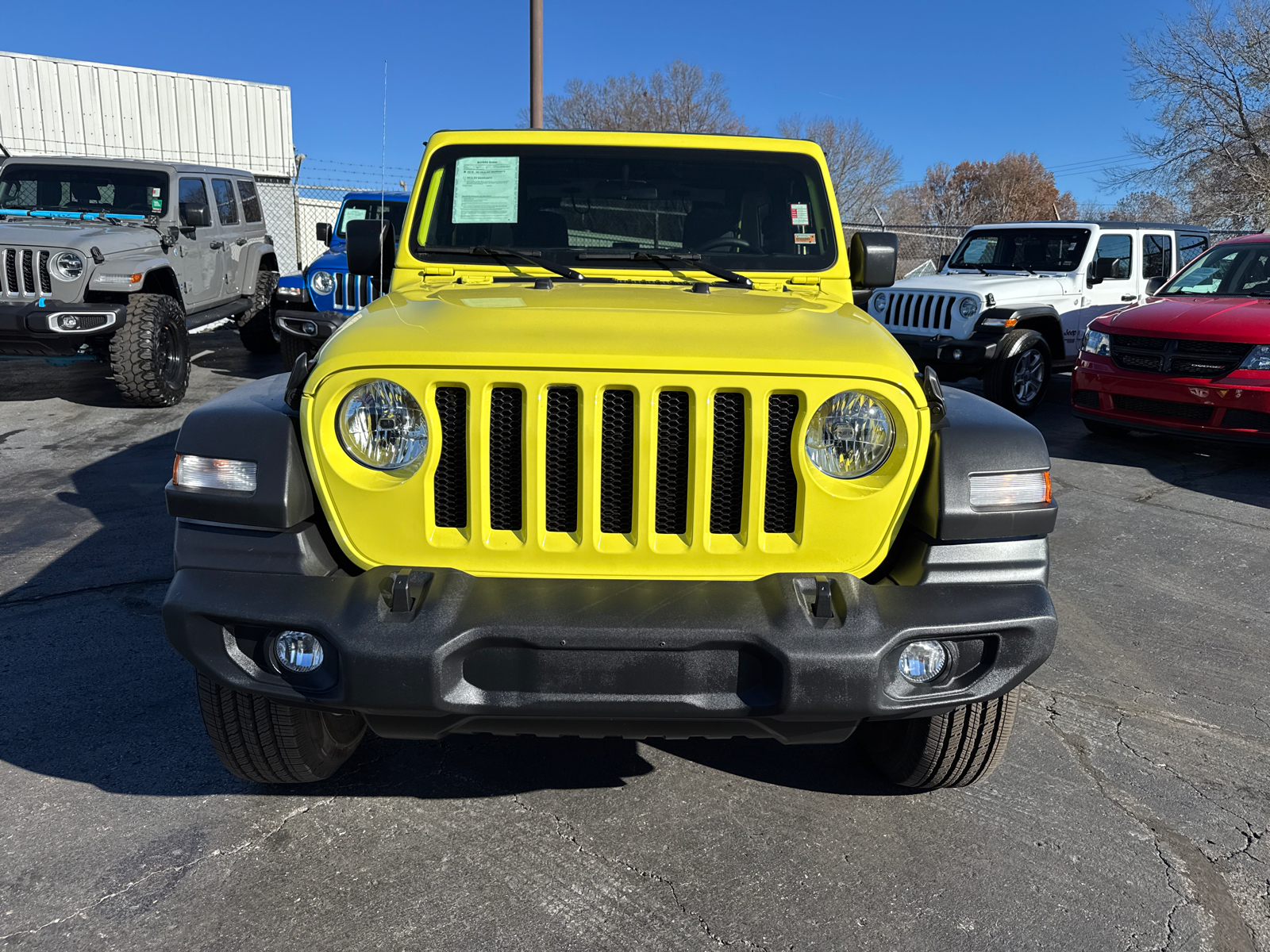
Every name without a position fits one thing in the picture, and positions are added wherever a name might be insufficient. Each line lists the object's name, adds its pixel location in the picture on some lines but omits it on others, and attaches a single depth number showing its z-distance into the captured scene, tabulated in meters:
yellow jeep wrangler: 2.02
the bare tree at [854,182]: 40.34
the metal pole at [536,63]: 10.32
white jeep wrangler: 8.53
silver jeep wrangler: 7.46
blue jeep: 7.96
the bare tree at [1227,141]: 22.14
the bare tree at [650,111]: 37.59
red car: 6.41
